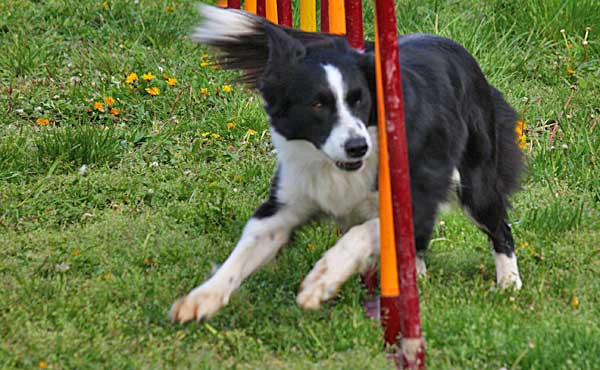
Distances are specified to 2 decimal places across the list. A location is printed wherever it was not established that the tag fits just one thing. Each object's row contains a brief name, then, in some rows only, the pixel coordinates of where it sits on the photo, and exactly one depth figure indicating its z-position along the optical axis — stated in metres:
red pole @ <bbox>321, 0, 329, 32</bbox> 8.58
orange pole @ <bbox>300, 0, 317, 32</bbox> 8.95
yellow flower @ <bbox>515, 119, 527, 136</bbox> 10.80
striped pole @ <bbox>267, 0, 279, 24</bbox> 9.34
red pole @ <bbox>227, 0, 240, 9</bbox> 9.74
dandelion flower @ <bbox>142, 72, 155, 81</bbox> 12.21
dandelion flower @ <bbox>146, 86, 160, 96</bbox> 11.99
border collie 6.62
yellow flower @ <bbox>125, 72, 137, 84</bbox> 12.13
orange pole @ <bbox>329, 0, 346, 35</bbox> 7.82
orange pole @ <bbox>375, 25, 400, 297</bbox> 6.06
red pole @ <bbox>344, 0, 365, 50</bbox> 7.26
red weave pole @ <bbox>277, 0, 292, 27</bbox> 9.09
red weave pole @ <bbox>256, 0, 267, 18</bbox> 9.59
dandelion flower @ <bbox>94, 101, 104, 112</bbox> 11.54
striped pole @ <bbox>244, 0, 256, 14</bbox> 9.70
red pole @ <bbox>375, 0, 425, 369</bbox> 5.79
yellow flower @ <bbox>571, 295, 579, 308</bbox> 7.57
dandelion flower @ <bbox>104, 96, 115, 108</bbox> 11.70
